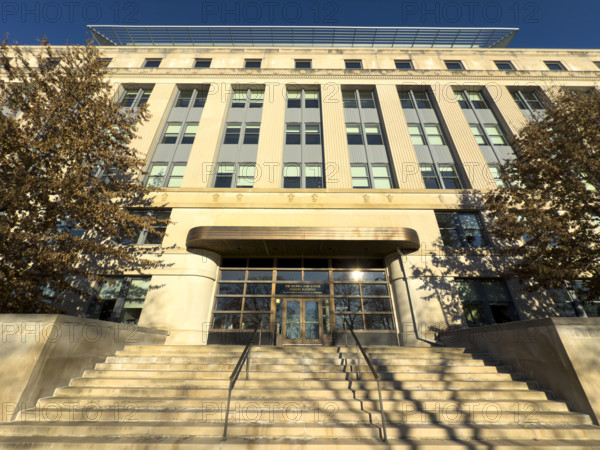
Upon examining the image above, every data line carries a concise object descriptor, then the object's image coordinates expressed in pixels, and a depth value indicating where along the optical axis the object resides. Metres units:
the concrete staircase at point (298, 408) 4.92
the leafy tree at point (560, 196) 9.30
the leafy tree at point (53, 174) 7.88
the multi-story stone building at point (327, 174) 12.84
